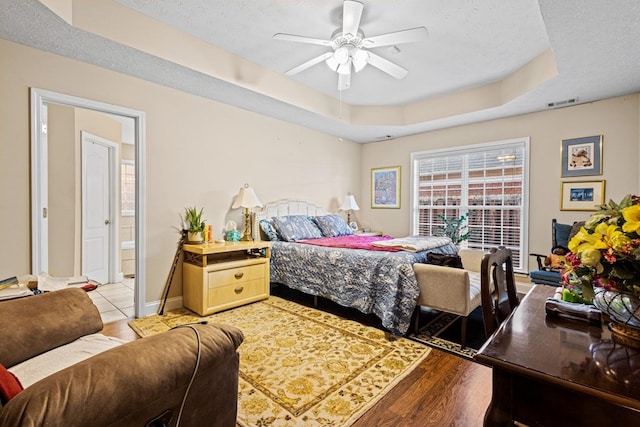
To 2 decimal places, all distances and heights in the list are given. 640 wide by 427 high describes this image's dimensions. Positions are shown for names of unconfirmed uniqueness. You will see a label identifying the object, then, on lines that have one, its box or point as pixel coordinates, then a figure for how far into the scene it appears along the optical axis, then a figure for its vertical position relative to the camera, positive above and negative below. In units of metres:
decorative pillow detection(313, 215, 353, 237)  4.49 -0.27
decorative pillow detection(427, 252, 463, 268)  2.85 -0.49
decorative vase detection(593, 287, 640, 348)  0.87 -0.31
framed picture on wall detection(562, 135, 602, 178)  3.57 +0.66
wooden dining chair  1.26 -0.39
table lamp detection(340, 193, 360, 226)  5.36 +0.06
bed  2.67 -0.67
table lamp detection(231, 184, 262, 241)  3.79 +0.06
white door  4.14 -0.06
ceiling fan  2.18 +1.31
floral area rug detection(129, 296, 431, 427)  1.71 -1.13
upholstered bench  2.46 -0.69
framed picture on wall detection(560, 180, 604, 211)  3.57 +0.18
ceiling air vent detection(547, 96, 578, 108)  3.54 +1.29
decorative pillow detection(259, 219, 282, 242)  4.04 -0.30
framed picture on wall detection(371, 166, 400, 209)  5.45 +0.40
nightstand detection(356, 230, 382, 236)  5.52 -0.44
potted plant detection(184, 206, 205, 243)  3.38 -0.21
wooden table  0.72 -0.41
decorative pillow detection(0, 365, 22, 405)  0.71 -0.45
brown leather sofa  0.70 -0.49
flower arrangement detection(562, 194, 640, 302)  0.83 -0.12
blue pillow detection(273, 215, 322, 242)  4.00 -0.27
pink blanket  3.22 -0.42
